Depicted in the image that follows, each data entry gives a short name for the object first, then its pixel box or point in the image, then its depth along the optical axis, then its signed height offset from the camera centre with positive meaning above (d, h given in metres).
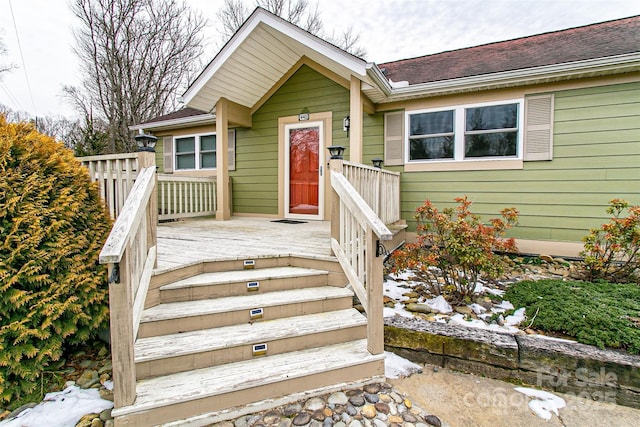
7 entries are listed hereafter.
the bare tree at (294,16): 14.38 +8.30
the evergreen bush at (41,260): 1.90 -0.44
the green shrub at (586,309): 2.26 -0.96
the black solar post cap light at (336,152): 3.00 +0.40
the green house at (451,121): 4.57 +1.26
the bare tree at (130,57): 12.83 +5.92
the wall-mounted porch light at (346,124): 5.85 +1.31
